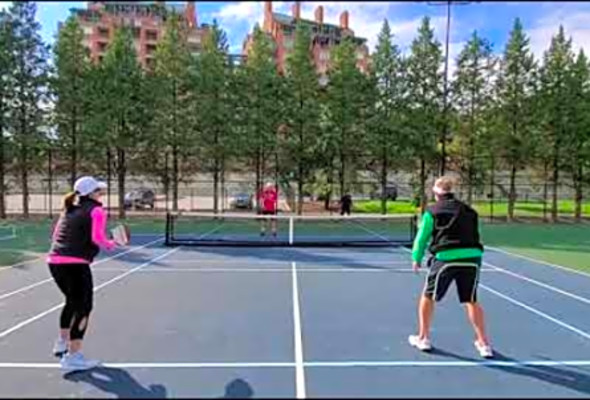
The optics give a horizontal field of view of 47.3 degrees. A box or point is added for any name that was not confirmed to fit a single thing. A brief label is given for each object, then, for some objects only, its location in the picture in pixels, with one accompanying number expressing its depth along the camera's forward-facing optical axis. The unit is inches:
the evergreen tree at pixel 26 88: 968.3
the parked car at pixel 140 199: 1060.5
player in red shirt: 693.9
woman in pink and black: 191.0
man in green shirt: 205.8
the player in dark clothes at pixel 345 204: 976.3
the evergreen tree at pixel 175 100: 1010.7
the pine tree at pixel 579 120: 1037.8
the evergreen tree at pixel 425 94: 1042.1
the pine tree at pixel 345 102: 1032.2
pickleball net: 619.2
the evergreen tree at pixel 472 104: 1058.6
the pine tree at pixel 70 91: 990.4
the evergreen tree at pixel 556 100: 1042.1
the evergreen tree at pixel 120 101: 984.3
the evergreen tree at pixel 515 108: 1048.2
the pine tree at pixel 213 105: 1012.5
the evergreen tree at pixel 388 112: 1037.8
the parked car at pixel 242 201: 1066.1
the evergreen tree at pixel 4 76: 960.3
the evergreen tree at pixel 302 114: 1032.1
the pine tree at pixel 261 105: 1022.4
